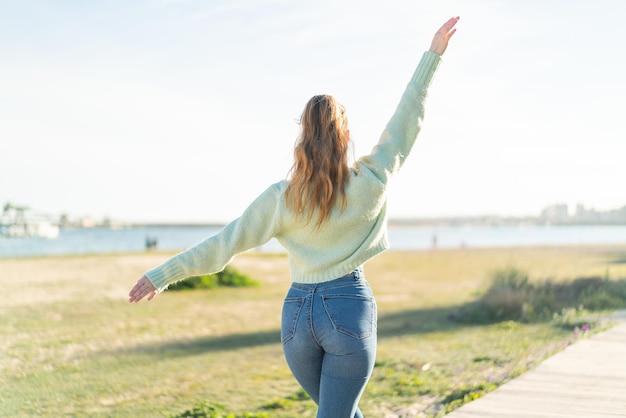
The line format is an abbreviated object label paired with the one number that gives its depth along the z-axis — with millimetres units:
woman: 2607
